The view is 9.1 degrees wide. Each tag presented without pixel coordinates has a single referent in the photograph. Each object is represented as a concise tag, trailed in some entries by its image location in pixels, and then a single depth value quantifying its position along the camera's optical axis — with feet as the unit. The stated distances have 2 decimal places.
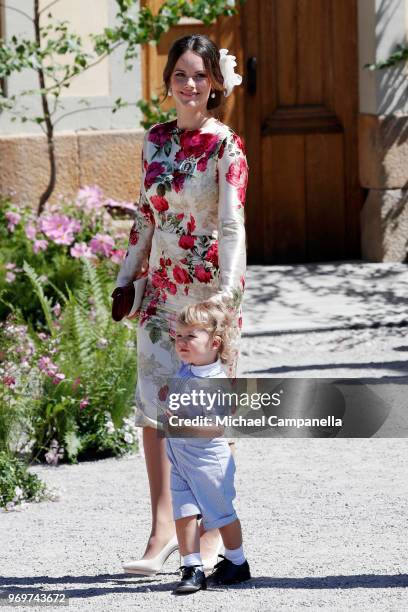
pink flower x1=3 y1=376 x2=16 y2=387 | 34.11
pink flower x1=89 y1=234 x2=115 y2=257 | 46.77
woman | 26.54
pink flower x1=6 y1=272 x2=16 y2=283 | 45.10
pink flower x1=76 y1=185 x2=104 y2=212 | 50.04
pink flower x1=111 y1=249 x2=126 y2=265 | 46.73
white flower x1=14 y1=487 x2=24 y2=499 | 31.79
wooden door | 57.32
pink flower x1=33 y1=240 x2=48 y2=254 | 47.04
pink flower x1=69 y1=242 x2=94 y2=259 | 46.55
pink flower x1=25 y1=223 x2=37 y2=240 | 47.79
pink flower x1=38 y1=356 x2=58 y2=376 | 35.43
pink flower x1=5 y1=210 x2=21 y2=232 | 49.07
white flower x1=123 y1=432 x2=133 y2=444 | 36.36
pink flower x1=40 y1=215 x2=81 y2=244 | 47.66
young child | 25.06
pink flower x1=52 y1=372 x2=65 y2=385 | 35.35
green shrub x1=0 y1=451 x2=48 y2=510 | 31.73
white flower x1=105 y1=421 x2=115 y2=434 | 36.10
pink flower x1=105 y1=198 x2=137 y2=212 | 51.76
